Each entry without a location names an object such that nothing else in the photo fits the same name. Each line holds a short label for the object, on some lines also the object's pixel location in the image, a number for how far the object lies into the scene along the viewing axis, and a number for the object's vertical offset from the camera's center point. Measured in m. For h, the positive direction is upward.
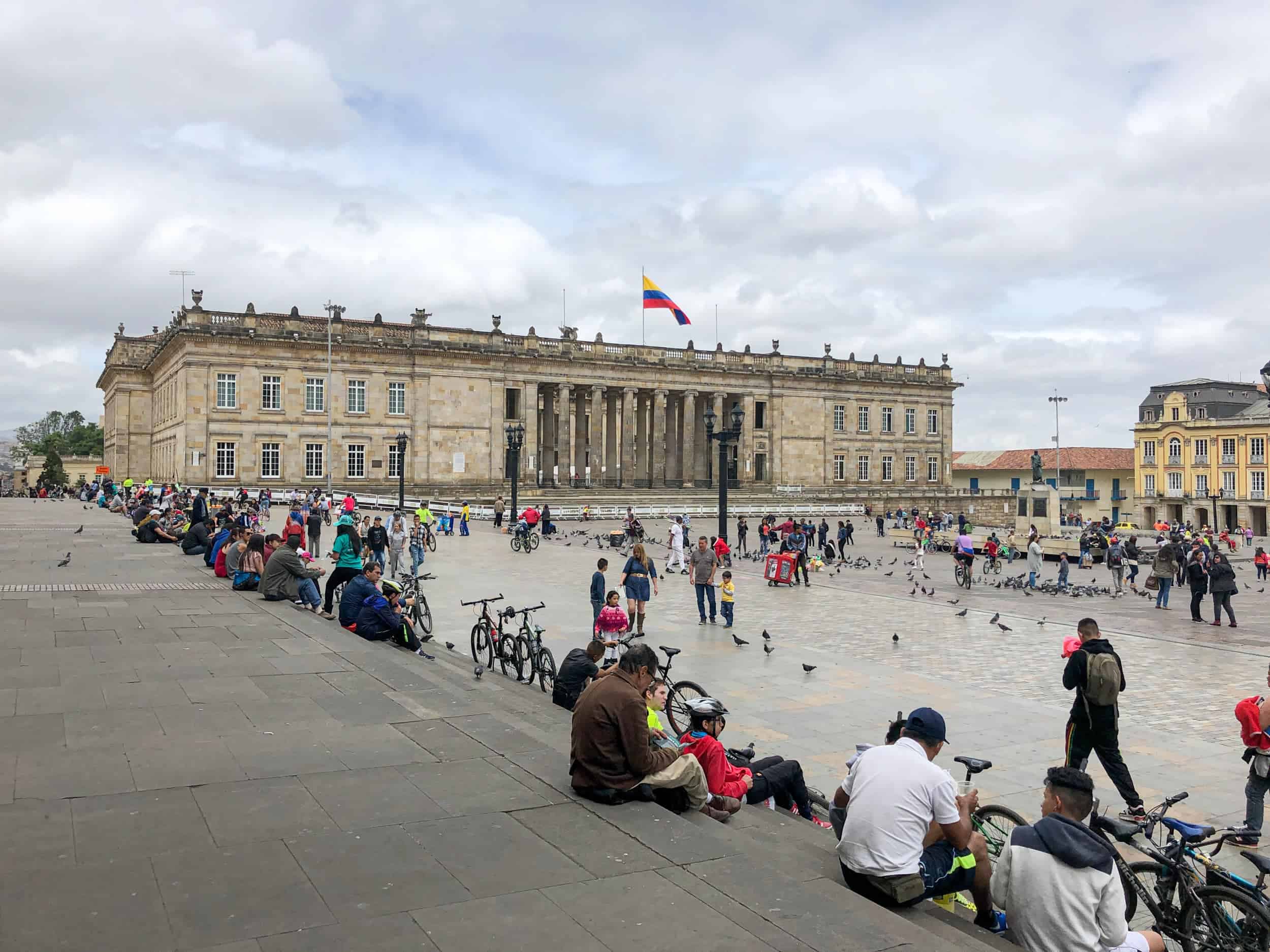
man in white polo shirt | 4.75 -1.78
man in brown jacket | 5.98 -1.67
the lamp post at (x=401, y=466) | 39.06 +0.85
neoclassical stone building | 50.41 +5.09
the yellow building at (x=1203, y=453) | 75.06 +3.21
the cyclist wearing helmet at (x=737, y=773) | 6.53 -2.03
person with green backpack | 7.65 -1.78
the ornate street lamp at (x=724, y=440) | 22.52 +1.27
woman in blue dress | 15.52 -1.52
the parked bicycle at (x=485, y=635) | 12.21 -1.95
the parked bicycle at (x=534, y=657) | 10.96 -2.01
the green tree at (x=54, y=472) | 100.38 +1.34
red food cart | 23.72 -2.00
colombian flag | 43.84 +8.81
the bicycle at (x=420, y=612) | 13.79 -1.85
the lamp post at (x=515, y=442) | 38.59 +1.93
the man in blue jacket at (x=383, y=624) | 12.30 -1.80
